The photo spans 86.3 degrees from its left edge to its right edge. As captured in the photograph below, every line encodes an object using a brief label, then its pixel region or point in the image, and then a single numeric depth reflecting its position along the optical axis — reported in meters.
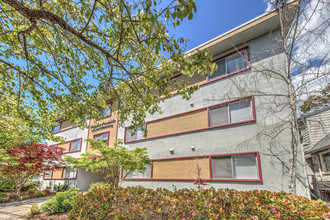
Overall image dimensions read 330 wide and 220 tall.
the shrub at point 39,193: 14.73
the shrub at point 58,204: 7.68
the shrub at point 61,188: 17.20
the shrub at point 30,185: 18.24
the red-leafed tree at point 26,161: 13.22
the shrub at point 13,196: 13.16
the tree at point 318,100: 5.60
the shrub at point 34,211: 7.75
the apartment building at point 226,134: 7.79
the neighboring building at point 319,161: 10.71
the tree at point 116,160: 9.44
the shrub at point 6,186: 17.44
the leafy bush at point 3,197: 12.33
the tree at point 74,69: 5.34
